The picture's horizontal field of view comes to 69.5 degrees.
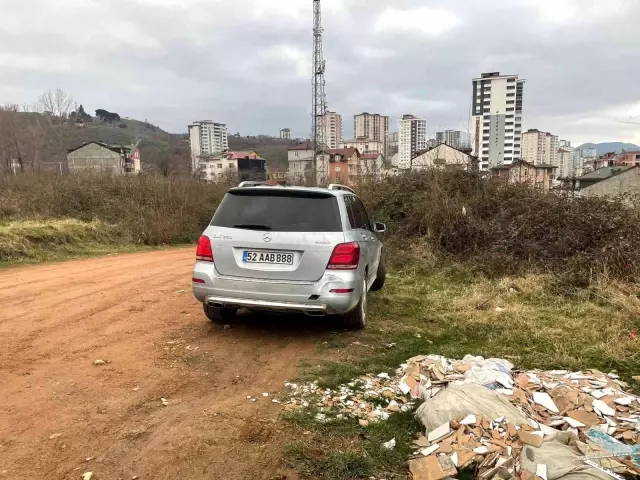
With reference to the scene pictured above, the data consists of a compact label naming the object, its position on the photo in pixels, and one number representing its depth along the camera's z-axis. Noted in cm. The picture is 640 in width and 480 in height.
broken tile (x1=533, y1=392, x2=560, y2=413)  352
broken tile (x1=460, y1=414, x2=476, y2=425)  312
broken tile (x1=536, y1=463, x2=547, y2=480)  252
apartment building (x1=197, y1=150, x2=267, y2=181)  7956
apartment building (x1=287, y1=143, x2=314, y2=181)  6552
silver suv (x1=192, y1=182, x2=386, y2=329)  499
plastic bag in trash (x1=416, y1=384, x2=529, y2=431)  321
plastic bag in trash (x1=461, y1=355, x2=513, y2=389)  385
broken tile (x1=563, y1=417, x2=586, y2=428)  327
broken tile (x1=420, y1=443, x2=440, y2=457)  301
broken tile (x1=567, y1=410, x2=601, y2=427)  332
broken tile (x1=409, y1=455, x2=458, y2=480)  275
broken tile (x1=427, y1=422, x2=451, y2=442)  313
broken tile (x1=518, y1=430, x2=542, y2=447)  285
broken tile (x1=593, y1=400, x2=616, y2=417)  343
